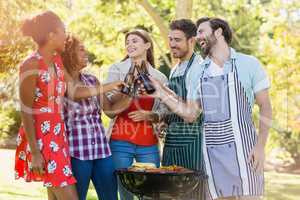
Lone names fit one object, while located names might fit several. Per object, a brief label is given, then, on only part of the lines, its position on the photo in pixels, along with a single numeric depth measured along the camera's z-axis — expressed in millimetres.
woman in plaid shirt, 3752
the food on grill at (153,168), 3611
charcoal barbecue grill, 3539
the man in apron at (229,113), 3539
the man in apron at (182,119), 4008
